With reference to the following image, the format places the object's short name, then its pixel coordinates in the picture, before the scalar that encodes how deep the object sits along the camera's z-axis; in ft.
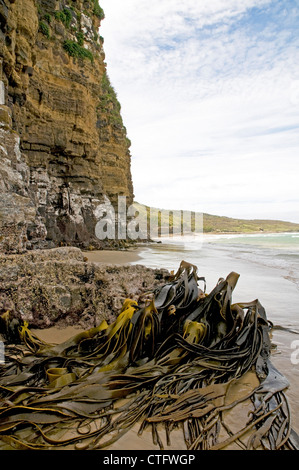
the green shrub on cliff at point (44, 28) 39.84
